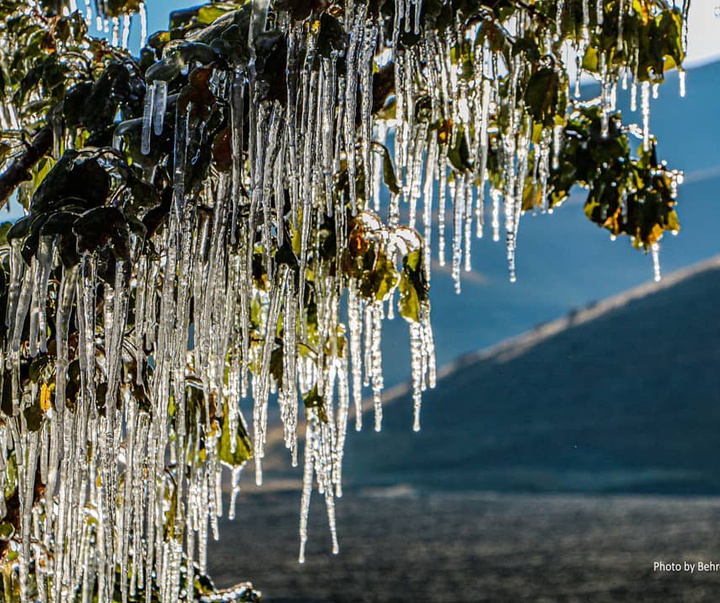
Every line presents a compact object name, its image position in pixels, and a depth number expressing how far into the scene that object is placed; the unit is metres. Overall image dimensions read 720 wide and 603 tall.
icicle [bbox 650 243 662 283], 5.16
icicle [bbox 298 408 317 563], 4.30
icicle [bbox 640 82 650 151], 4.23
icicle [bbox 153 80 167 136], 3.00
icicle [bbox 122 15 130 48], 5.16
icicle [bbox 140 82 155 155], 2.99
